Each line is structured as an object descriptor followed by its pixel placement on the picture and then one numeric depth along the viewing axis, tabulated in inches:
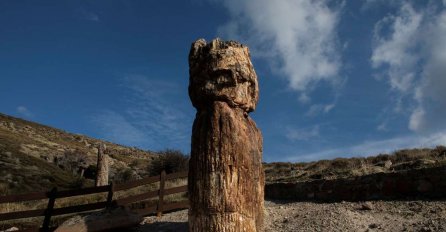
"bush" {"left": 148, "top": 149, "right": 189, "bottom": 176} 1115.8
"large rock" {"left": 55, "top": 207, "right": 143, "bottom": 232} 459.5
